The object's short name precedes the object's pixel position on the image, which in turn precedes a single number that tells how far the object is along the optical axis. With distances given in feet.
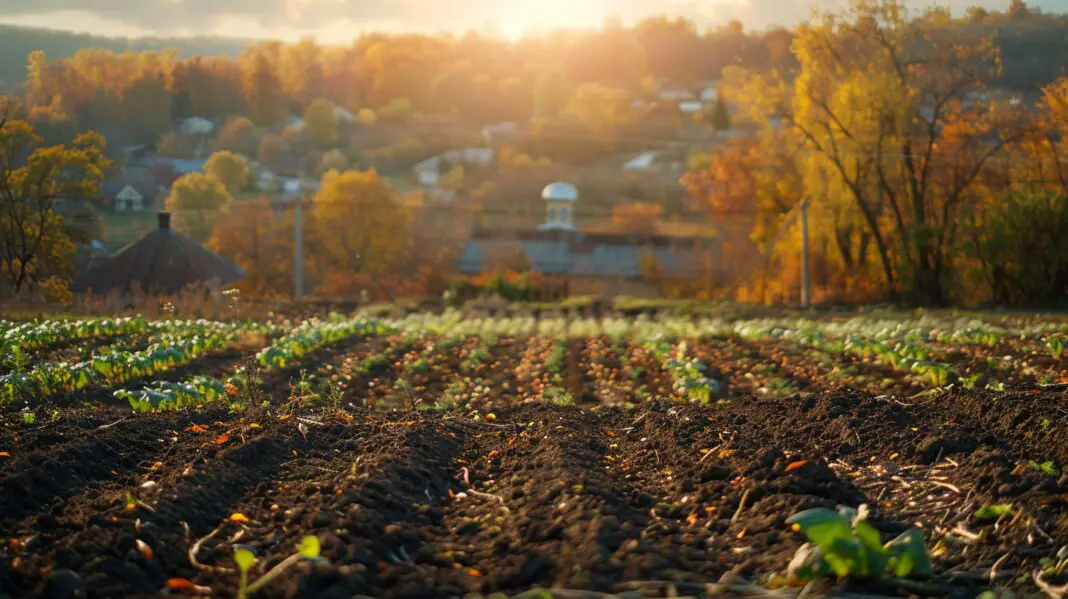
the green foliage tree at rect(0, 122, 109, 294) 73.77
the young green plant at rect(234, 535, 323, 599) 12.53
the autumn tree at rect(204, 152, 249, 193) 196.85
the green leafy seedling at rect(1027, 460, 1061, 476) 18.62
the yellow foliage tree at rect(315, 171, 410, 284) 181.88
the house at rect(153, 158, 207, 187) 166.94
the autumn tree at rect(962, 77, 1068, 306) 101.81
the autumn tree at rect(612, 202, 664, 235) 201.99
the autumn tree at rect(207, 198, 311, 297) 165.48
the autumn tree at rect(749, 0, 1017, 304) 114.93
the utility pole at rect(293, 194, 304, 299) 132.46
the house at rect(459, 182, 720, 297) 171.12
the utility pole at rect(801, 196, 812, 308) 123.03
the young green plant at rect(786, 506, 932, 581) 14.19
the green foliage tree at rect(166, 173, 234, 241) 172.76
